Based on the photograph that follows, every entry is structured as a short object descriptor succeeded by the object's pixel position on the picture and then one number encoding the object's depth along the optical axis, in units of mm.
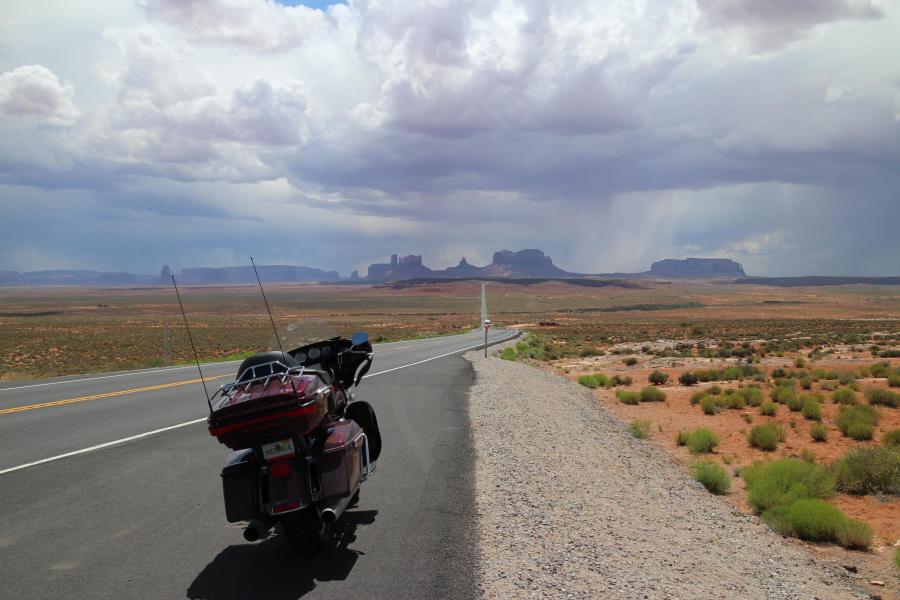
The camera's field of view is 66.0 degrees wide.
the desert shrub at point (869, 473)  11117
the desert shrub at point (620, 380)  26472
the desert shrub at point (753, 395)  20828
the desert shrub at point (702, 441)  14391
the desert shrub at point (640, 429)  14666
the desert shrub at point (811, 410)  18281
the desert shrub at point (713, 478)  10836
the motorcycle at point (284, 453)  4848
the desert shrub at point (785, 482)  9797
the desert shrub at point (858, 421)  15680
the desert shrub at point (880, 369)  26936
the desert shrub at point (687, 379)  26531
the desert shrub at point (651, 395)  21797
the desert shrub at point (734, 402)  20422
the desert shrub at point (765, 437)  14836
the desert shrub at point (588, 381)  25041
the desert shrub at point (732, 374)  27538
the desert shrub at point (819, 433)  15820
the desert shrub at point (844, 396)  20234
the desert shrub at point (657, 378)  26828
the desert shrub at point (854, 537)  8305
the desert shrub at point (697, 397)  21375
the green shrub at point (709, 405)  19484
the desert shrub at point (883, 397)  19828
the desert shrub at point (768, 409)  18928
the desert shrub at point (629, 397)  21328
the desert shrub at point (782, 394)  20552
